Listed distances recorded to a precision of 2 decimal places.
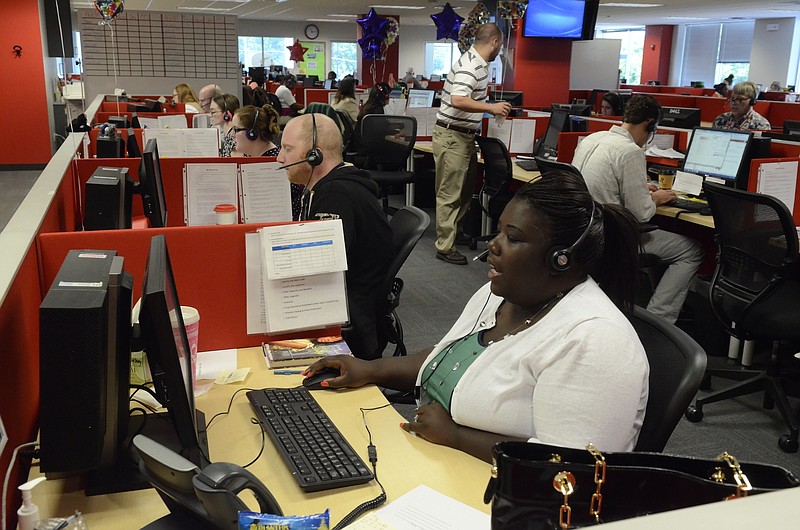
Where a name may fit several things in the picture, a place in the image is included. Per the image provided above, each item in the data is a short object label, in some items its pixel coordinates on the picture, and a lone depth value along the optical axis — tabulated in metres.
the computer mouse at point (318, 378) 1.79
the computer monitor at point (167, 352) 1.16
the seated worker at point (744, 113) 6.86
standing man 5.24
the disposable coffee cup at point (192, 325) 1.74
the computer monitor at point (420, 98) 8.51
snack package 0.97
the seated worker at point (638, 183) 3.78
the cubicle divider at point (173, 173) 3.47
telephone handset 0.97
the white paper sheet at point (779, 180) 3.93
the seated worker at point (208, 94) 6.03
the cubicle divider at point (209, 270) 1.87
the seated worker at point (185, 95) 7.46
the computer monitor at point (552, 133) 5.79
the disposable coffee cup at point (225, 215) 2.65
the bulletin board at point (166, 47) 9.55
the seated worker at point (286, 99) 10.54
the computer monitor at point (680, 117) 5.71
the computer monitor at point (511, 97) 9.03
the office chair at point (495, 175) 5.25
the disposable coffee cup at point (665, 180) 4.46
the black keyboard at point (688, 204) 3.95
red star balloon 19.34
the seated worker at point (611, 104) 7.86
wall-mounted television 10.29
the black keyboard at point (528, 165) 5.49
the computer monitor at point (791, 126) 5.46
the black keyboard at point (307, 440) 1.36
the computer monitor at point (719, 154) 4.25
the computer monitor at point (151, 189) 2.60
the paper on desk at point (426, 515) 1.23
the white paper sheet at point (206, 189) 3.45
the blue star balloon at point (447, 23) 11.19
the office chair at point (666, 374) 1.38
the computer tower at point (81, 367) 1.17
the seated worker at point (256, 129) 3.95
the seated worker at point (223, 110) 5.50
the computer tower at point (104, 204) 2.42
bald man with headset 2.57
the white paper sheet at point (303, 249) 1.96
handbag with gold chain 0.74
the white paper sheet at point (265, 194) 3.46
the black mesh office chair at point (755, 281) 2.96
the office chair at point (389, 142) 6.70
